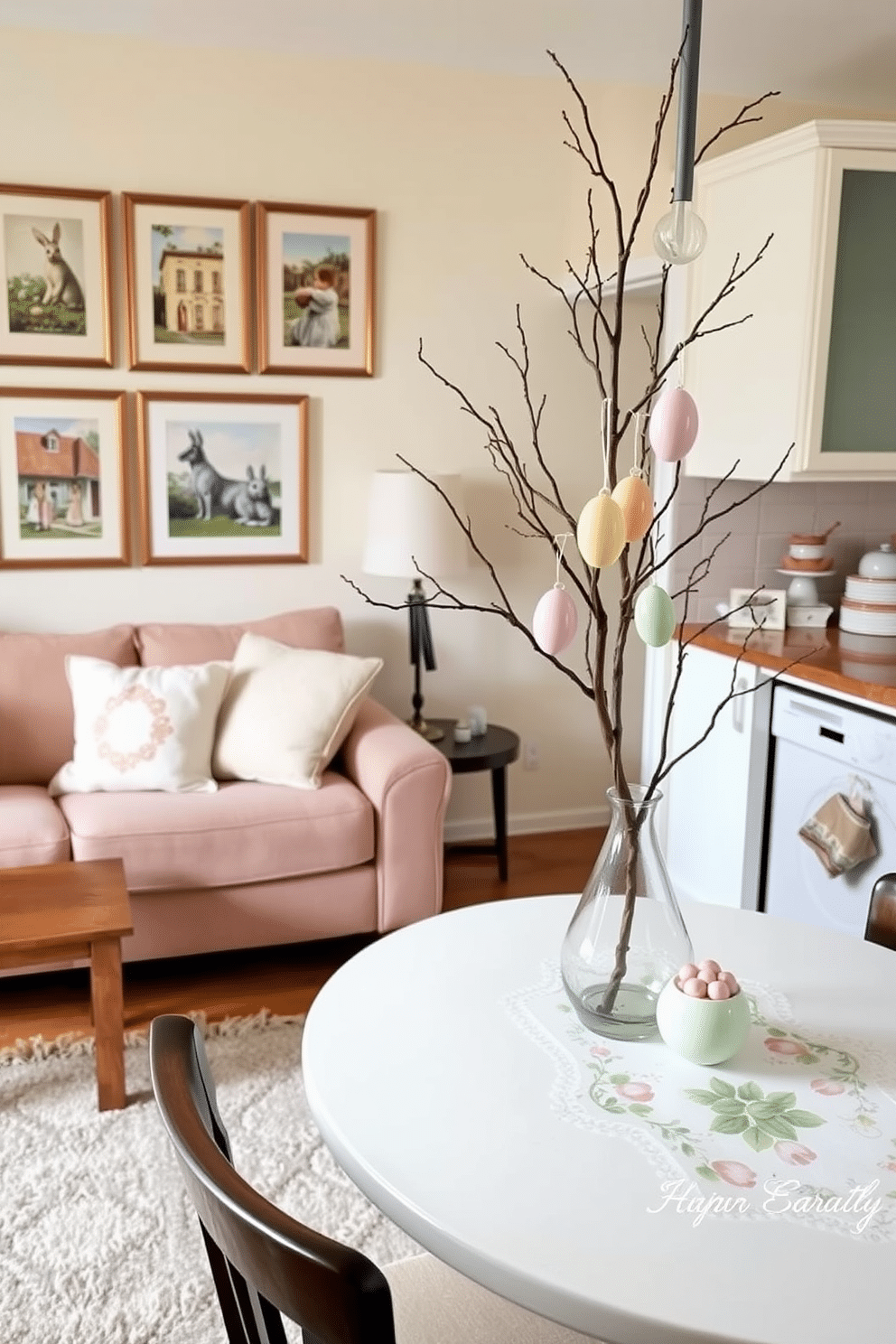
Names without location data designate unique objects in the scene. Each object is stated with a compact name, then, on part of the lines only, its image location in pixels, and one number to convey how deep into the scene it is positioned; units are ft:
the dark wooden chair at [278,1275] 2.71
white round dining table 3.27
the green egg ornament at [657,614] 4.40
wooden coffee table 8.21
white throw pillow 10.55
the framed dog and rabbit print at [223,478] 12.30
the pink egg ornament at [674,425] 4.36
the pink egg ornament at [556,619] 4.46
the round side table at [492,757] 12.04
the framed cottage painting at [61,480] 11.87
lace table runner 3.65
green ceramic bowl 4.27
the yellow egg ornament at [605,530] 4.25
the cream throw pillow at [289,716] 10.83
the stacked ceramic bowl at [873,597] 10.99
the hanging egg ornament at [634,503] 4.39
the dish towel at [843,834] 9.09
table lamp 12.02
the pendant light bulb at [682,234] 4.25
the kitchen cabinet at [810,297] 10.07
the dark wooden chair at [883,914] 5.61
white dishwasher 9.03
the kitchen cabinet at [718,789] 10.57
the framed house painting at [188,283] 11.87
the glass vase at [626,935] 4.52
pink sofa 9.91
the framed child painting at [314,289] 12.28
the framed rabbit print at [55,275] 11.51
